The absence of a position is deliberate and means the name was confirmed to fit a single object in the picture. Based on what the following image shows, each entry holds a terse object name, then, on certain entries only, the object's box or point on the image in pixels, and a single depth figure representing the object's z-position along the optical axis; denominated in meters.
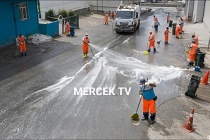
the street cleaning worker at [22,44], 16.16
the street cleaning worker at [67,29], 23.22
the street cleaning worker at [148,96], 8.05
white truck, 25.09
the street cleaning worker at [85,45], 15.68
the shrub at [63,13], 29.66
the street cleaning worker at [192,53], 14.24
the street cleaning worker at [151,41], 17.67
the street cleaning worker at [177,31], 23.17
